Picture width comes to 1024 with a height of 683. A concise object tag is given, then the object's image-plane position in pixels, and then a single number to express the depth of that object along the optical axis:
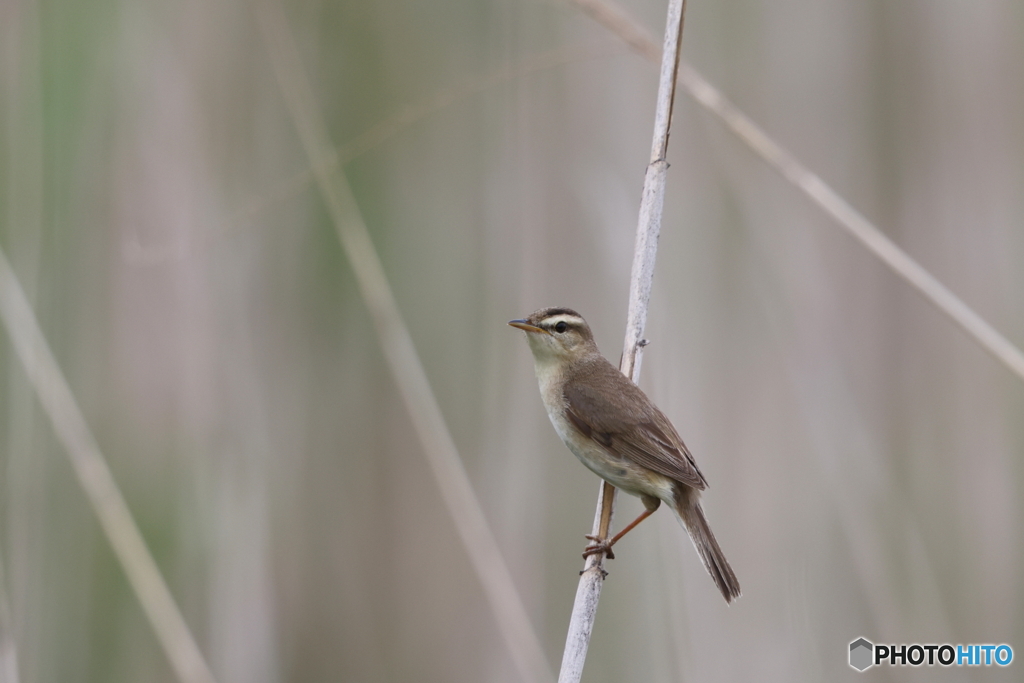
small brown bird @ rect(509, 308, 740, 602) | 4.57
